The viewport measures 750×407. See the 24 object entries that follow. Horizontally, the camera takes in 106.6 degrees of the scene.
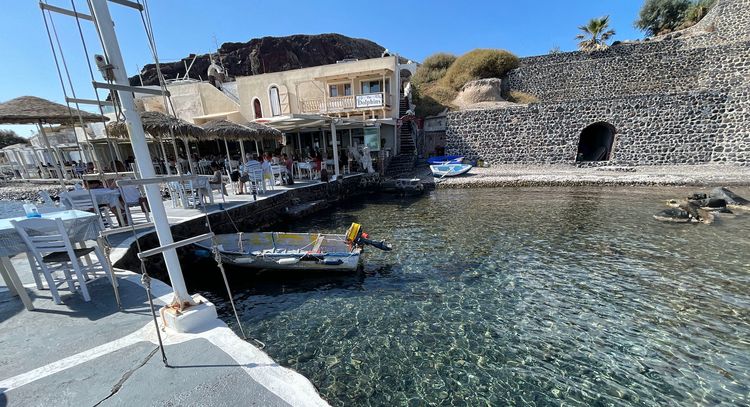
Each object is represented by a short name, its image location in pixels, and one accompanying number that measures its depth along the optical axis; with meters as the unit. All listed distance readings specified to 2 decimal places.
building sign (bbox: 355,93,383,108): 18.33
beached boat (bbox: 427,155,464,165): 18.72
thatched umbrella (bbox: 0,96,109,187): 6.71
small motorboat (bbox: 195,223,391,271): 6.57
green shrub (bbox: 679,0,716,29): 23.02
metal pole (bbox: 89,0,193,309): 2.44
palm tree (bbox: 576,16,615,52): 23.83
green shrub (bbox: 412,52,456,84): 31.10
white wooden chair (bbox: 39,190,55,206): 7.42
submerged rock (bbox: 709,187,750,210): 9.58
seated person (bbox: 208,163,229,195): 10.65
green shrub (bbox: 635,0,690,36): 26.52
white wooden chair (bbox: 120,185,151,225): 8.09
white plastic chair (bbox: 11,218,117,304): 3.60
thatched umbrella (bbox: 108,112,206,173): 7.93
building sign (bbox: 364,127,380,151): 18.47
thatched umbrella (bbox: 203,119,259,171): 11.35
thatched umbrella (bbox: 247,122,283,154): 13.28
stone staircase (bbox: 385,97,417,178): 19.06
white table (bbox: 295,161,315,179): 15.67
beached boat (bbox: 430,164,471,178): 17.73
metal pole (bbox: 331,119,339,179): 14.52
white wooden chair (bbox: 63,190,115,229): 6.45
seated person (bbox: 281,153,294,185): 14.16
